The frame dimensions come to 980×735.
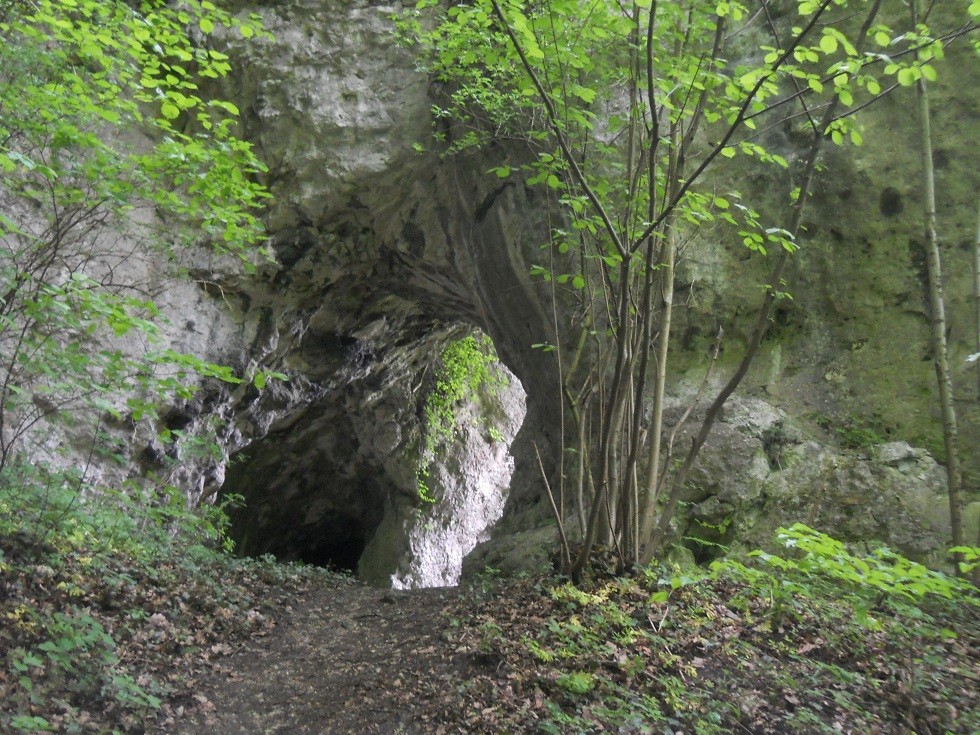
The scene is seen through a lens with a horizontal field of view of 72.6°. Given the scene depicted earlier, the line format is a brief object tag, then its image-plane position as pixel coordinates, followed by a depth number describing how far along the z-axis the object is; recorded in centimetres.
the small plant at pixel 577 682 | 353
